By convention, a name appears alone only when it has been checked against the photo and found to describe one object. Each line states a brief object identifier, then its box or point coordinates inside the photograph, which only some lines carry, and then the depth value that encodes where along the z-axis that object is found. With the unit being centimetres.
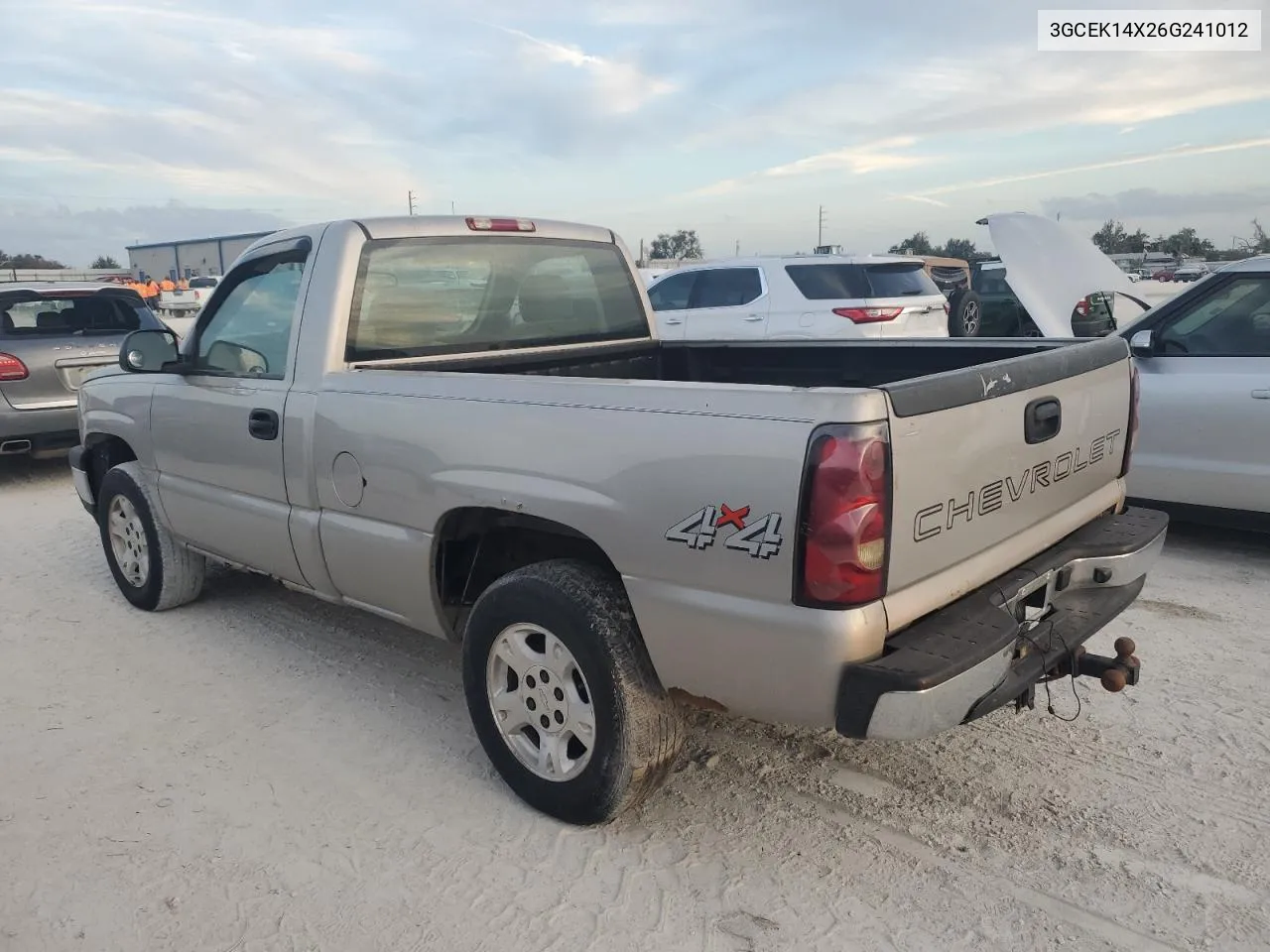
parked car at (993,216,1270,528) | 508
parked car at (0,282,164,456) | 755
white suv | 941
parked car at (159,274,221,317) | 2909
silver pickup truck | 229
